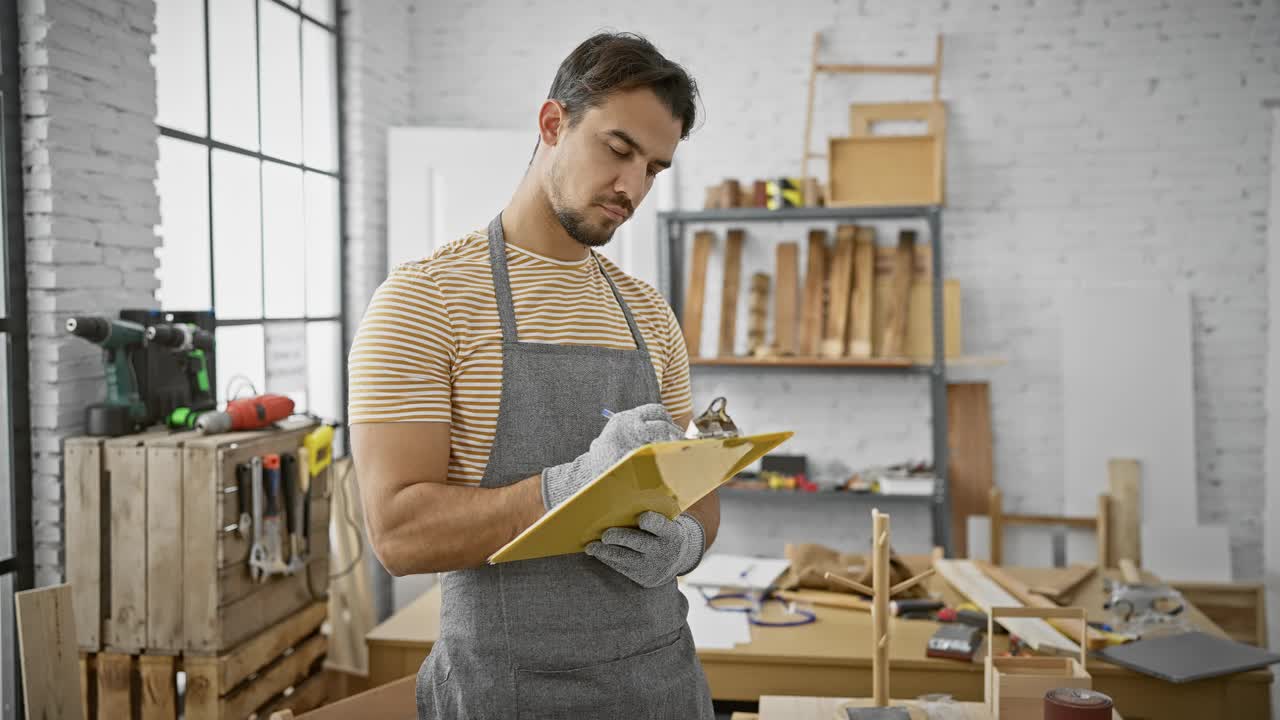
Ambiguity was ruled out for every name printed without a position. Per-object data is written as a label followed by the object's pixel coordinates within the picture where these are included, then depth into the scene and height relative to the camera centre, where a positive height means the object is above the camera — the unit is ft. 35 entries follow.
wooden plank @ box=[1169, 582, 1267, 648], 14.06 -3.37
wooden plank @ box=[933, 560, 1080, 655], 8.25 -2.21
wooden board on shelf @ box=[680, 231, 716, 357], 15.80 +1.21
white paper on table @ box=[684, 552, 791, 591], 10.28 -2.15
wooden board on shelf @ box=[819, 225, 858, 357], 15.08 +1.11
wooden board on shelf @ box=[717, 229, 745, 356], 15.75 +1.31
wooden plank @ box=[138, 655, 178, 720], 8.18 -2.46
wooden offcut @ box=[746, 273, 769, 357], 15.56 +0.88
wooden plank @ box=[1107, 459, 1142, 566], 14.58 -2.10
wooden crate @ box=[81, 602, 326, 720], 8.19 -2.52
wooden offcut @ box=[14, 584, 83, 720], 7.30 -2.03
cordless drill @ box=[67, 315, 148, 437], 8.45 -0.03
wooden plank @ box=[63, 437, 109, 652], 8.19 -1.46
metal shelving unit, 14.52 +1.42
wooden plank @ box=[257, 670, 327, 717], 9.43 -3.13
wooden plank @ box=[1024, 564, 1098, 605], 10.16 -2.29
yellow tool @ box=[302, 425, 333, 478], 9.70 -0.72
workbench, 8.05 -2.55
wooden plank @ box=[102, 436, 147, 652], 8.18 -1.53
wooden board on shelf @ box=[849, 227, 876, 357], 15.02 +1.06
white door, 14.90 +2.70
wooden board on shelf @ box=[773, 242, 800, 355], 15.66 +1.12
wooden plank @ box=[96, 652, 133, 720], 8.22 -2.48
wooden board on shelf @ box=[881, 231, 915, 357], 14.96 +0.97
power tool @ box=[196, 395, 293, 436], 8.73 -0.36
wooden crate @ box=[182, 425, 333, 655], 8.17 -1.43
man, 4.39 -0.24
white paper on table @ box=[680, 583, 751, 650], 8.82 -2.35
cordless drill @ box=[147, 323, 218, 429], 8.88 +0.15
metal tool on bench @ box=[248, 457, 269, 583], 8.62 -1.29
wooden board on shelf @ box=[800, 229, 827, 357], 15.29 +1.11
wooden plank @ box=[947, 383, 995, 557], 15.40 -1.36
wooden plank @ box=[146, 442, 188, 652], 8.18 -1.30
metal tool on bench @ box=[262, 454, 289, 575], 8.89 -1.24
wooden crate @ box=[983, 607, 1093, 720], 6.26 -1.99
